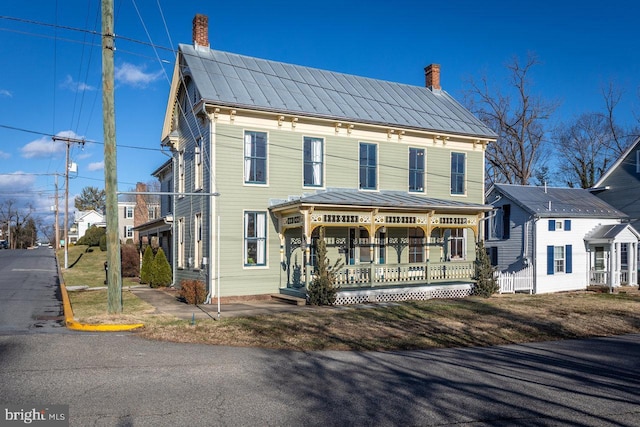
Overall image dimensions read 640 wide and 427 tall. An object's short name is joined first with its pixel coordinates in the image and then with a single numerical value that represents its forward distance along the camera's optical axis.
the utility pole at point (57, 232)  63.04
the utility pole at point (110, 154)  15.13
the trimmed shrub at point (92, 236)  65.51
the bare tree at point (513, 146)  45.72
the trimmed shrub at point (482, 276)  22.61
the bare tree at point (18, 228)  125.81
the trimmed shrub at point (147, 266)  26.23
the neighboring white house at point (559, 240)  26.66
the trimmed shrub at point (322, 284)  18.62
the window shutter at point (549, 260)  26.75
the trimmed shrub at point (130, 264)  33.65
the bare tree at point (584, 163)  48.94
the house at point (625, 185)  29.14
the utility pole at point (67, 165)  42.69
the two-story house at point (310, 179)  19.80
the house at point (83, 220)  101.66
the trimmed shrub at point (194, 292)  18.77
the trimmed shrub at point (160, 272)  24.59
